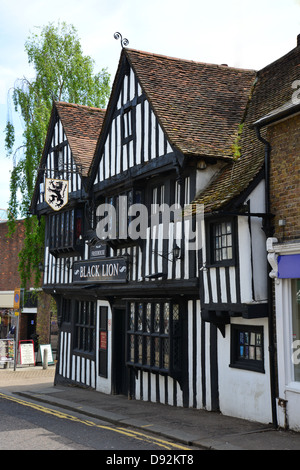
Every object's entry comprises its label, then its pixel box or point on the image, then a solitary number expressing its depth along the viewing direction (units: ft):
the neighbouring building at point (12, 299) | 94.01
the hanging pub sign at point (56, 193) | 51.34
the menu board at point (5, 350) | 73.82
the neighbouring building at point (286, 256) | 29.63
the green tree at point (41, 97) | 74.54
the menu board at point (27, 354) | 74.82
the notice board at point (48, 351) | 73.72
